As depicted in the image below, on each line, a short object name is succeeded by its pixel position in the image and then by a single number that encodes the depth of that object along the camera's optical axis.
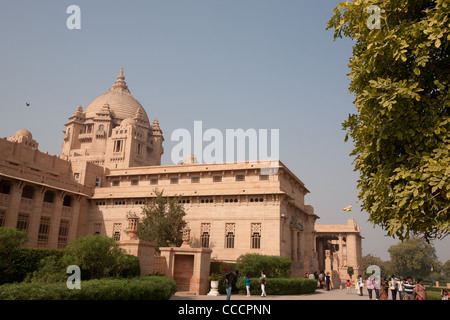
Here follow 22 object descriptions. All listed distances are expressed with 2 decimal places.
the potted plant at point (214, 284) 23.91
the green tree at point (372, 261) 102.99
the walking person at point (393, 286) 21.91
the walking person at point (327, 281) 34.47
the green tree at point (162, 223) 33.00
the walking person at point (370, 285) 23.32
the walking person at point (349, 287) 30.78
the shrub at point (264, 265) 28.27
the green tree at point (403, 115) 8.86
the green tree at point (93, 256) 16.28
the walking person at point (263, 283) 24.33
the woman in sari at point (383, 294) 20.27
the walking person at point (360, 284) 28.30
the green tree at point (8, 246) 15.88
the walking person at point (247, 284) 23.49
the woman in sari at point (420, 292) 14.09
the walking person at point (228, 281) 17.23
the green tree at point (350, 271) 56.76
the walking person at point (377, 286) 22.94
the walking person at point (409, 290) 16.33
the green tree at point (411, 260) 90.75
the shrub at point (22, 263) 16.36
